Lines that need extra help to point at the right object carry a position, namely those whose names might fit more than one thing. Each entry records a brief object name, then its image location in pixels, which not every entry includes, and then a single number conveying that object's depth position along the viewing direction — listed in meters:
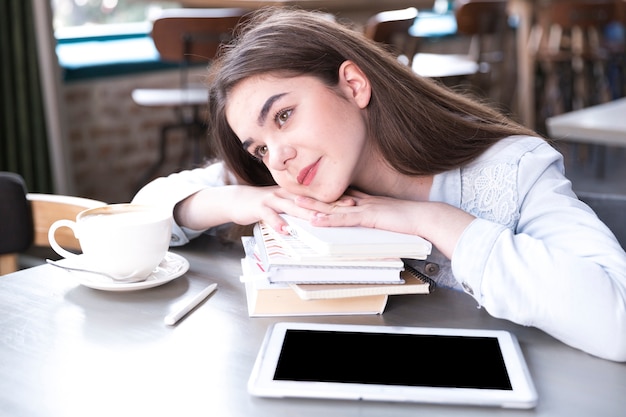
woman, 0.87
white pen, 0.88
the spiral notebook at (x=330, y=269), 0.87
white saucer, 0.98
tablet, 0.69
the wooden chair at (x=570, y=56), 4.96
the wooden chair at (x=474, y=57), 3.92
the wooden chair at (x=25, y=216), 1.41
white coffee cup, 0.96
